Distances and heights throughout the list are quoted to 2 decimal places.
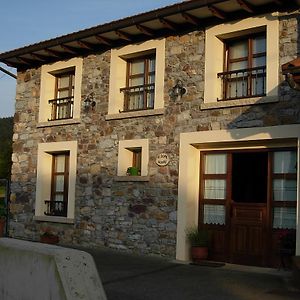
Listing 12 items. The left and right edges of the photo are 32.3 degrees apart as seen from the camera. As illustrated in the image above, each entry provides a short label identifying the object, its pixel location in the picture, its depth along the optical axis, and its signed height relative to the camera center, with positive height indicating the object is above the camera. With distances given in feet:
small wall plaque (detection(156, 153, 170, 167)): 35.94 +2.28
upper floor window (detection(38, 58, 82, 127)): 43.78 +8.32
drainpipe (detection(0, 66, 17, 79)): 48.73 +10.81
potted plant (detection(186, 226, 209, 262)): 33.78 -3.30
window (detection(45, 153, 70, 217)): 43.65 +0.17
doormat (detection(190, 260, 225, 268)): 32.89 -4.47
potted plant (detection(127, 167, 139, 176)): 38.06 +1.45
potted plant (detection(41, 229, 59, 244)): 40.35 -3.93
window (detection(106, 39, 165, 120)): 37.52 +8.54
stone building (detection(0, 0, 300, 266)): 32.09 +4.07
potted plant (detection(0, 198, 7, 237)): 46.79 -2.72
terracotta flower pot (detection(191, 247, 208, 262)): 33.73 -3.89
